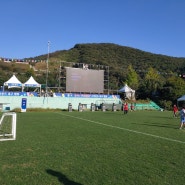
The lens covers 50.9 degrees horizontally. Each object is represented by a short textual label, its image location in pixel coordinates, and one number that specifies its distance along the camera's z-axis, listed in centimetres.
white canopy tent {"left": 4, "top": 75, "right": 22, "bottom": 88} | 2964
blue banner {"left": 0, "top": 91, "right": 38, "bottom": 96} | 2827
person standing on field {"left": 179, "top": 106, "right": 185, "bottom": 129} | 1223
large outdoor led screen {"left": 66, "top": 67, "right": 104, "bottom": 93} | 3192
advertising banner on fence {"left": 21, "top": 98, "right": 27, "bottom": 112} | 2457
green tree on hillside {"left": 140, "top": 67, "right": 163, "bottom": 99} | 4350
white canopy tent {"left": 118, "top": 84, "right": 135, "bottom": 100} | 4018
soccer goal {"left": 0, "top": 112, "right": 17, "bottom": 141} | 815
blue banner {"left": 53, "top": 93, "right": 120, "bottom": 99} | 3110
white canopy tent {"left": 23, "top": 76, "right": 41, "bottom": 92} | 3005
